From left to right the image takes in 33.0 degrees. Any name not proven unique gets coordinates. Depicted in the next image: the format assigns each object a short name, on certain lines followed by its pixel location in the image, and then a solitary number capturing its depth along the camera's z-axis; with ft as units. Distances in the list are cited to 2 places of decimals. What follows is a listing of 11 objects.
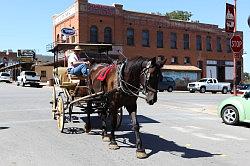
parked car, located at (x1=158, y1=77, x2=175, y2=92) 157.48
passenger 38.01
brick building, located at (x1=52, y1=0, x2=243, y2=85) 170.81
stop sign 57.06
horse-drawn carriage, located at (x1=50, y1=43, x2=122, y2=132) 36.68
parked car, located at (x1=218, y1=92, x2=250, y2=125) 45.89
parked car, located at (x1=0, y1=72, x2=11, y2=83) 221.05
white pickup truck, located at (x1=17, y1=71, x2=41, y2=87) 165.99
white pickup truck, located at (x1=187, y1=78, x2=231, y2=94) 163.56
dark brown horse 27.58
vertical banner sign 58.80
